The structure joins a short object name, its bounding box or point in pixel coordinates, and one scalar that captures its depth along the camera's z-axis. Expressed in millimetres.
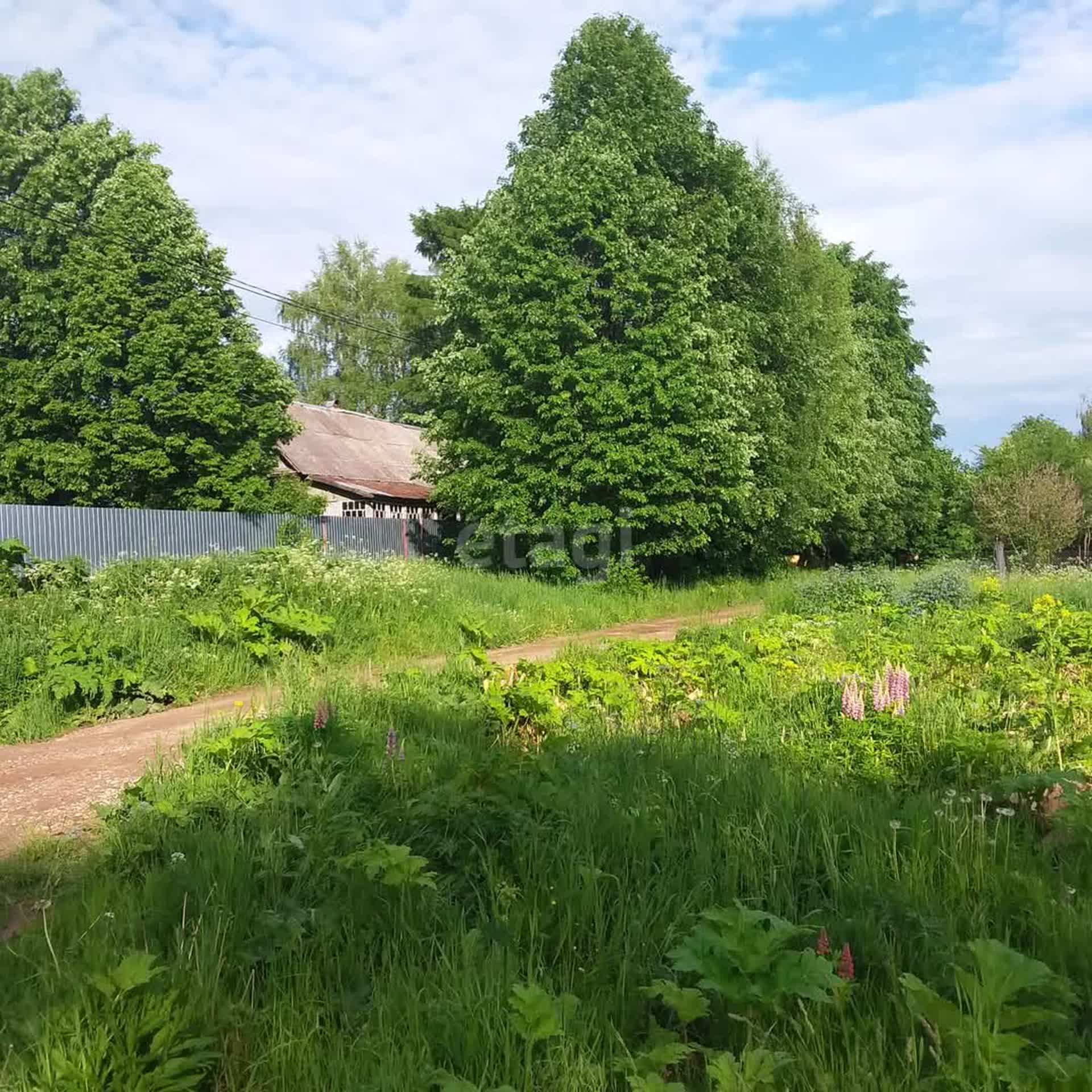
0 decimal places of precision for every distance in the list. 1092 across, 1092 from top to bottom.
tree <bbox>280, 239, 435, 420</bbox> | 43500
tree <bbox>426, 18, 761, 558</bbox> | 17688
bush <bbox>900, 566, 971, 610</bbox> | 12211
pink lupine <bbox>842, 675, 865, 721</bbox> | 5082
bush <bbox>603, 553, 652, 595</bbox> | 18312
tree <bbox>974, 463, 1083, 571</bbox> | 30984
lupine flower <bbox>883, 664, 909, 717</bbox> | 5254
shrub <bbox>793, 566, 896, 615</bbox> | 12500
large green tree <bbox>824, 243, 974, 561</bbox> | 31359
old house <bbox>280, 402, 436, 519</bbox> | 27219
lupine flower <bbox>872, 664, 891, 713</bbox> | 5205
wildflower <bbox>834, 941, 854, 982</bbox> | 2354
